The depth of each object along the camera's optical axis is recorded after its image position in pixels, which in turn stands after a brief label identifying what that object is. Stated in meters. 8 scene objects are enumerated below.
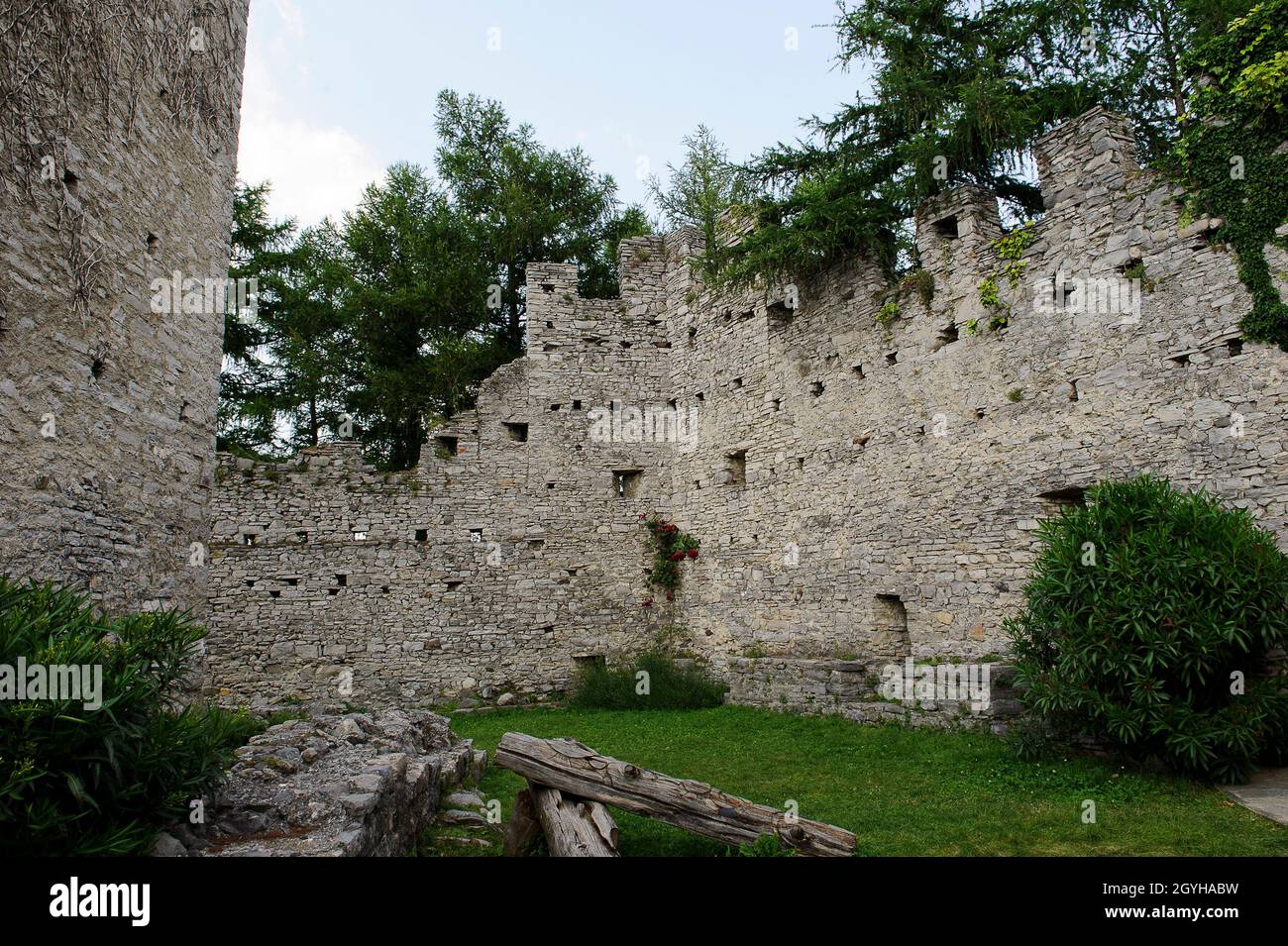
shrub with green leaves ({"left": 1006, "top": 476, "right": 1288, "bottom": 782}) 7.10
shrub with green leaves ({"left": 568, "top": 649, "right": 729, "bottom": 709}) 13.95
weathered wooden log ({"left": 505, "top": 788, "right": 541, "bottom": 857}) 6.09
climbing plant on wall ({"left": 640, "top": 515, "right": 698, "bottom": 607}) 15.66
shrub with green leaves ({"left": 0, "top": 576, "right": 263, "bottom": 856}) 3.64
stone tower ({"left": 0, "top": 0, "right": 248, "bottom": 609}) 6.47
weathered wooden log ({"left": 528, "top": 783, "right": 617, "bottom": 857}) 5.43
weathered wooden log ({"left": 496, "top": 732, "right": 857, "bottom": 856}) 5.60
